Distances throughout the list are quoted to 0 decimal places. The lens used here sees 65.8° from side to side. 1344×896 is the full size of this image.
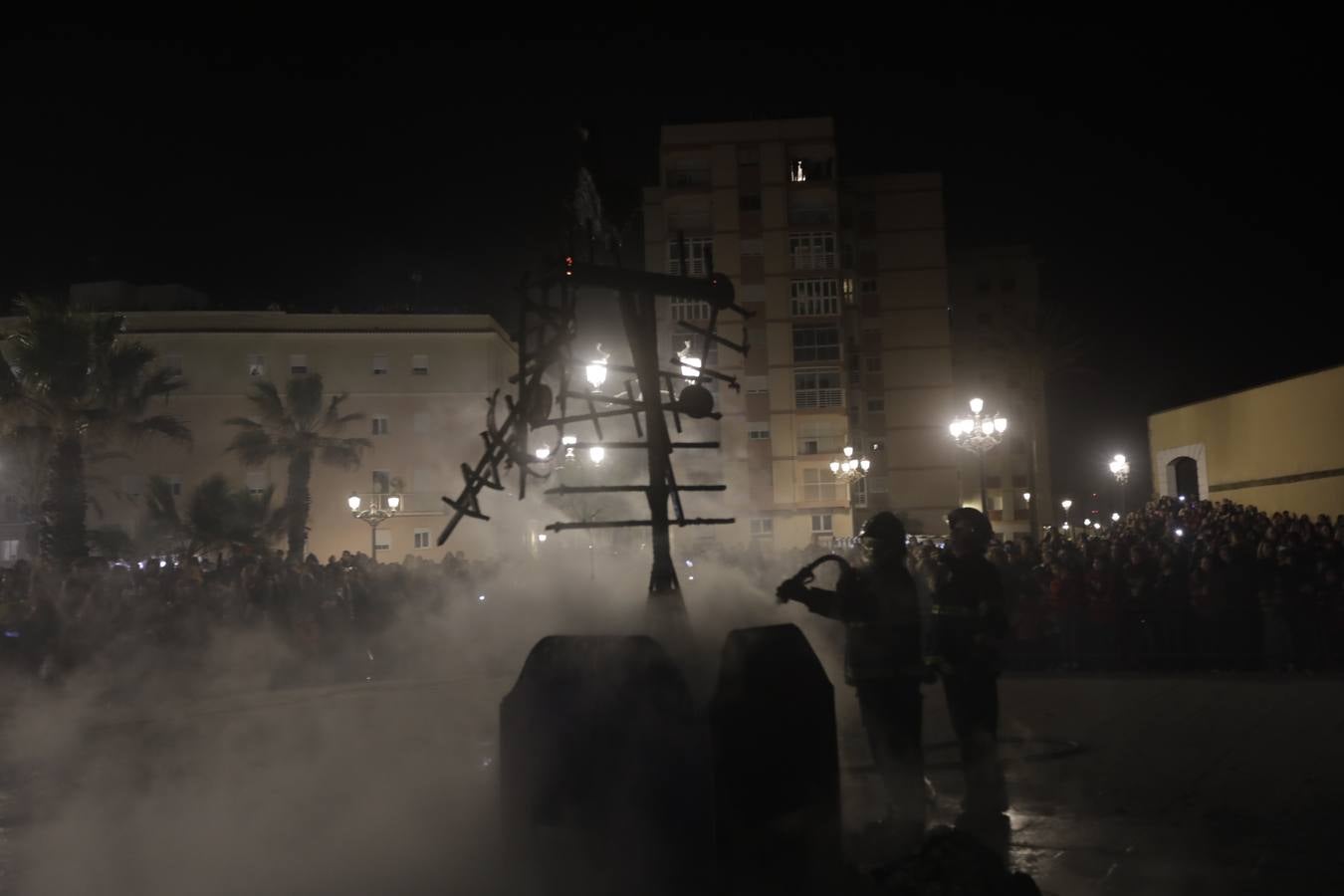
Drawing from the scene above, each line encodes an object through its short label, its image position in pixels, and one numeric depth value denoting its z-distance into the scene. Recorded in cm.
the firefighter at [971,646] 655
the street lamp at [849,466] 2942
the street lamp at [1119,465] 3937
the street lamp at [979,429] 2261
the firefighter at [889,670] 600
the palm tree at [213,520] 3441
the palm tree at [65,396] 2497
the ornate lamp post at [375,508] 2741
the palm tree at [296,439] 3806
